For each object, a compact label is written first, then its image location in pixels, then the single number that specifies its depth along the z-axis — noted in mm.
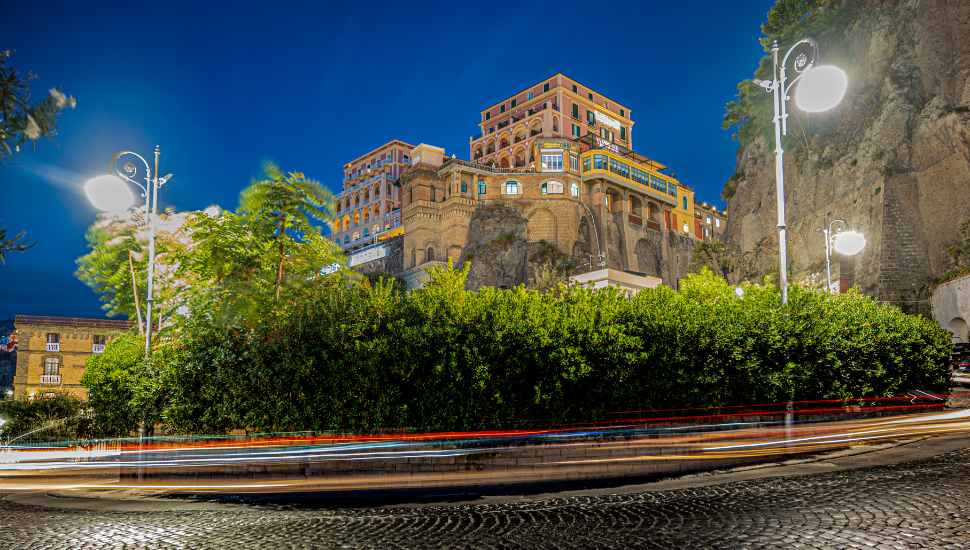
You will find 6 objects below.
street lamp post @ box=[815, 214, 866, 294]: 18266
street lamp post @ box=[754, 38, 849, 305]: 10875
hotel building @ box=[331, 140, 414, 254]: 79875
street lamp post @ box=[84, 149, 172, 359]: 12711
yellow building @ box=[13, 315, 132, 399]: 43188
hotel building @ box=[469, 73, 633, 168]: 72188
